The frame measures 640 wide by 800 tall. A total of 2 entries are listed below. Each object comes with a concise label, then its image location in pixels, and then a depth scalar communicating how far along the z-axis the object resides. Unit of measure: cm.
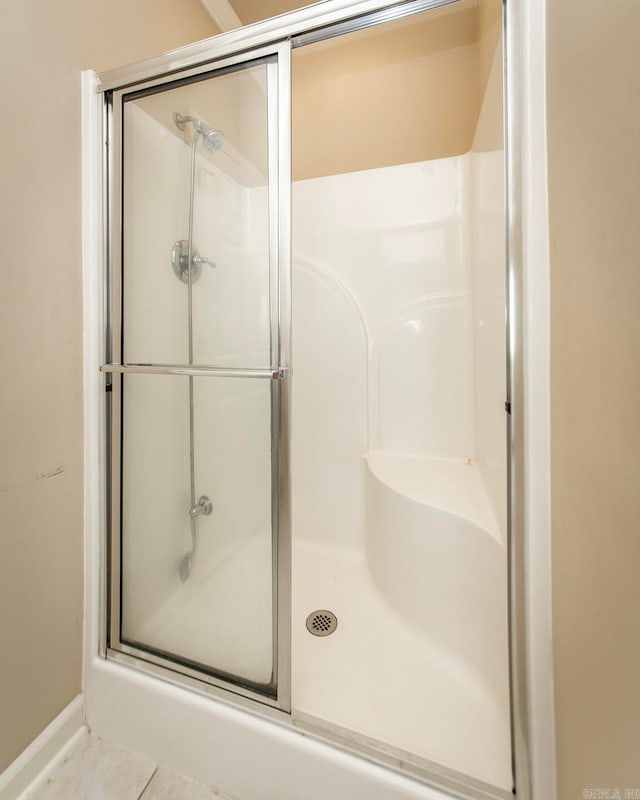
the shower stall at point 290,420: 84
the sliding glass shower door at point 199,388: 89
